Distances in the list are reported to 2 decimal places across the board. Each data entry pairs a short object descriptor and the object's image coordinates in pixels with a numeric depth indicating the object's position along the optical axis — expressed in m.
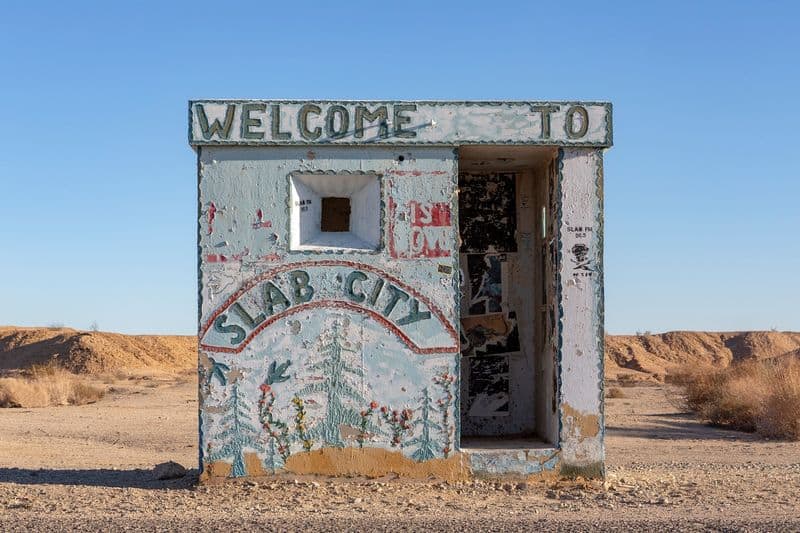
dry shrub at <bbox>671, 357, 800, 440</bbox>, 17.41
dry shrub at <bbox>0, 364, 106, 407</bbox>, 24.58
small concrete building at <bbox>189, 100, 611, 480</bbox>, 10.30
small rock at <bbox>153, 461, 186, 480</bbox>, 11.17
